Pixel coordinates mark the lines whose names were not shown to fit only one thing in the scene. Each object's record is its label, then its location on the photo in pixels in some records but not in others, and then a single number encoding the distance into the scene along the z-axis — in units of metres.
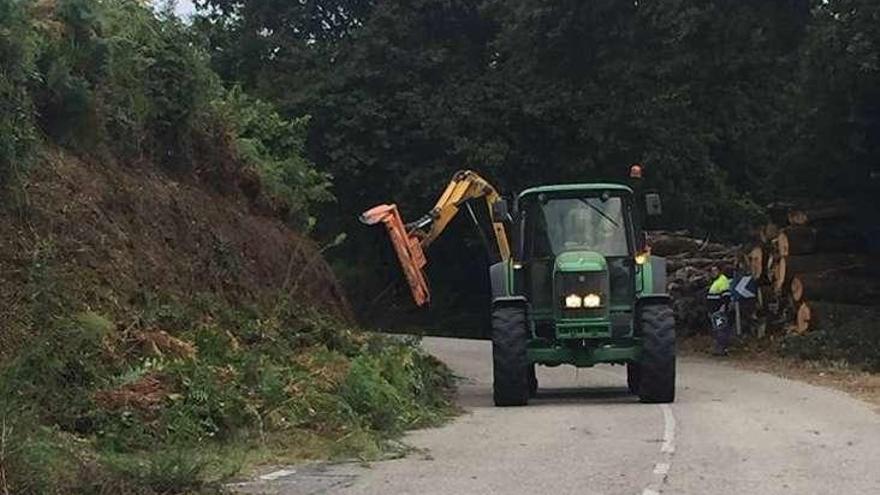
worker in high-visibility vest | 28.23
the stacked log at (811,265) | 26.66
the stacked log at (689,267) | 32.16
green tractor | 17.39
